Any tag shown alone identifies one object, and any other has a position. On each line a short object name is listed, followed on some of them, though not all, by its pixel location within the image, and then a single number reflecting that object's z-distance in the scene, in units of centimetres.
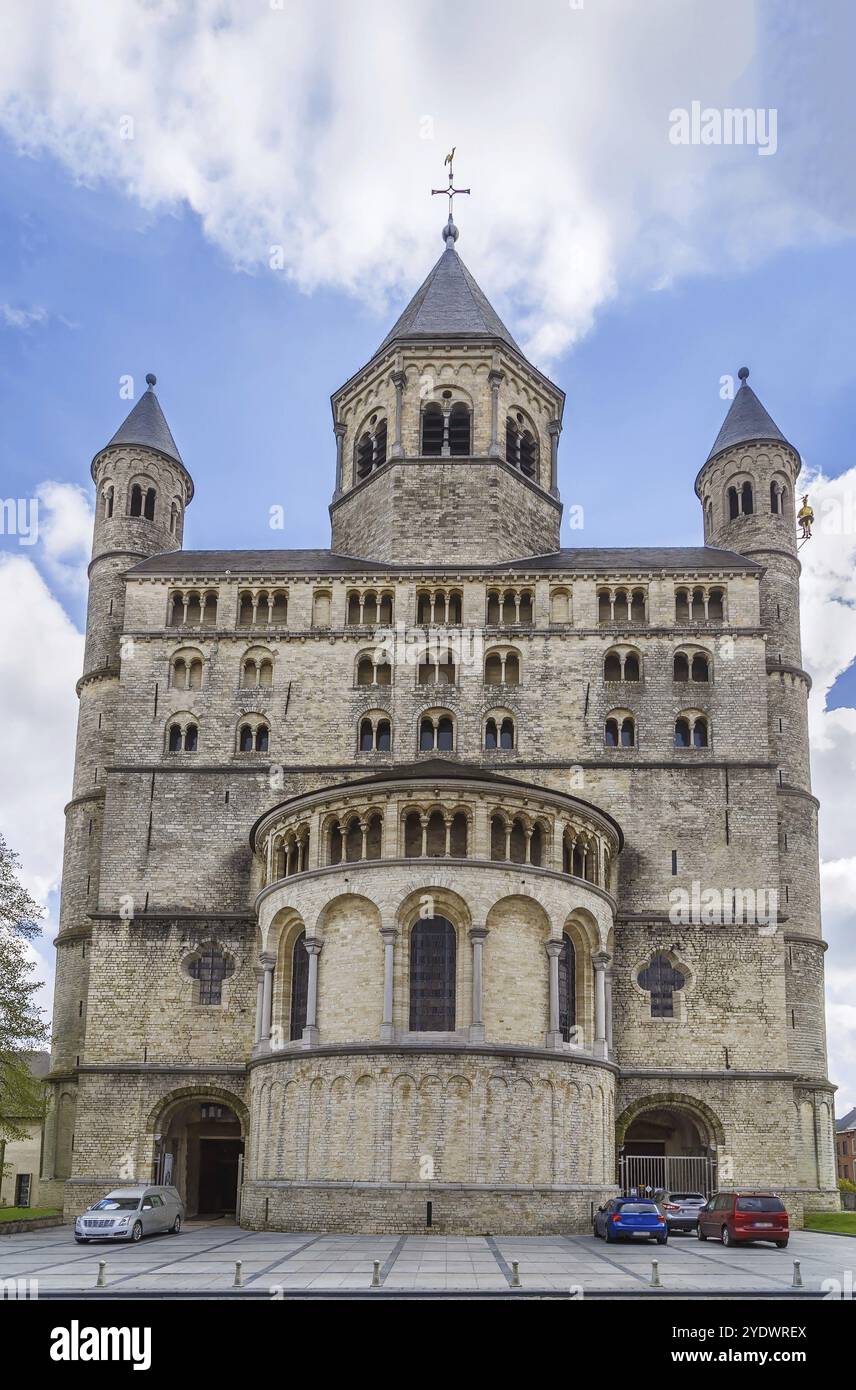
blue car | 3125
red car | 3086
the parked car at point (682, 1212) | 3628
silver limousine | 3161
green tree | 4041
